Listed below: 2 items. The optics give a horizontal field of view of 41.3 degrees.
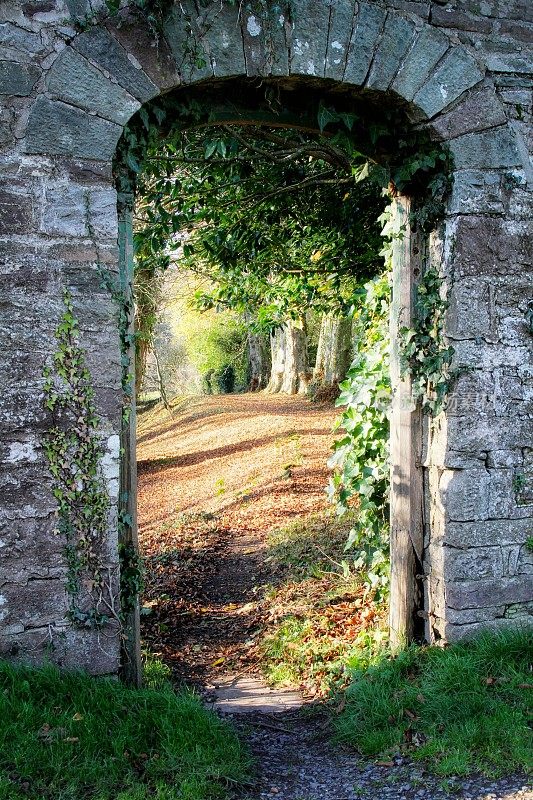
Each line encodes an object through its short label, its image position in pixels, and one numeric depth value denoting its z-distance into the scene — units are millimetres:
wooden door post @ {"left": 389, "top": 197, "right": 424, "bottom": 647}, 4406
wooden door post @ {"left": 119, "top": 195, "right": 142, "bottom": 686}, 3789
